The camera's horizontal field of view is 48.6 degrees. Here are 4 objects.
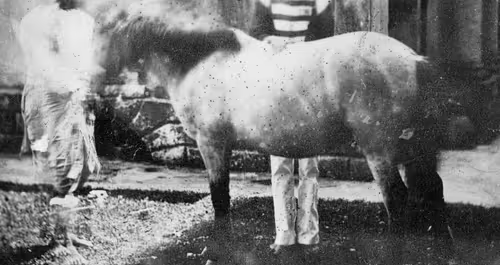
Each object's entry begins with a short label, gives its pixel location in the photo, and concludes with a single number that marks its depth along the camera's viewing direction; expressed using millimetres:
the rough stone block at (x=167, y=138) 3334
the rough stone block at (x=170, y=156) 3359
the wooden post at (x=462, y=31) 3111
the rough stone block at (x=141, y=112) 3354
